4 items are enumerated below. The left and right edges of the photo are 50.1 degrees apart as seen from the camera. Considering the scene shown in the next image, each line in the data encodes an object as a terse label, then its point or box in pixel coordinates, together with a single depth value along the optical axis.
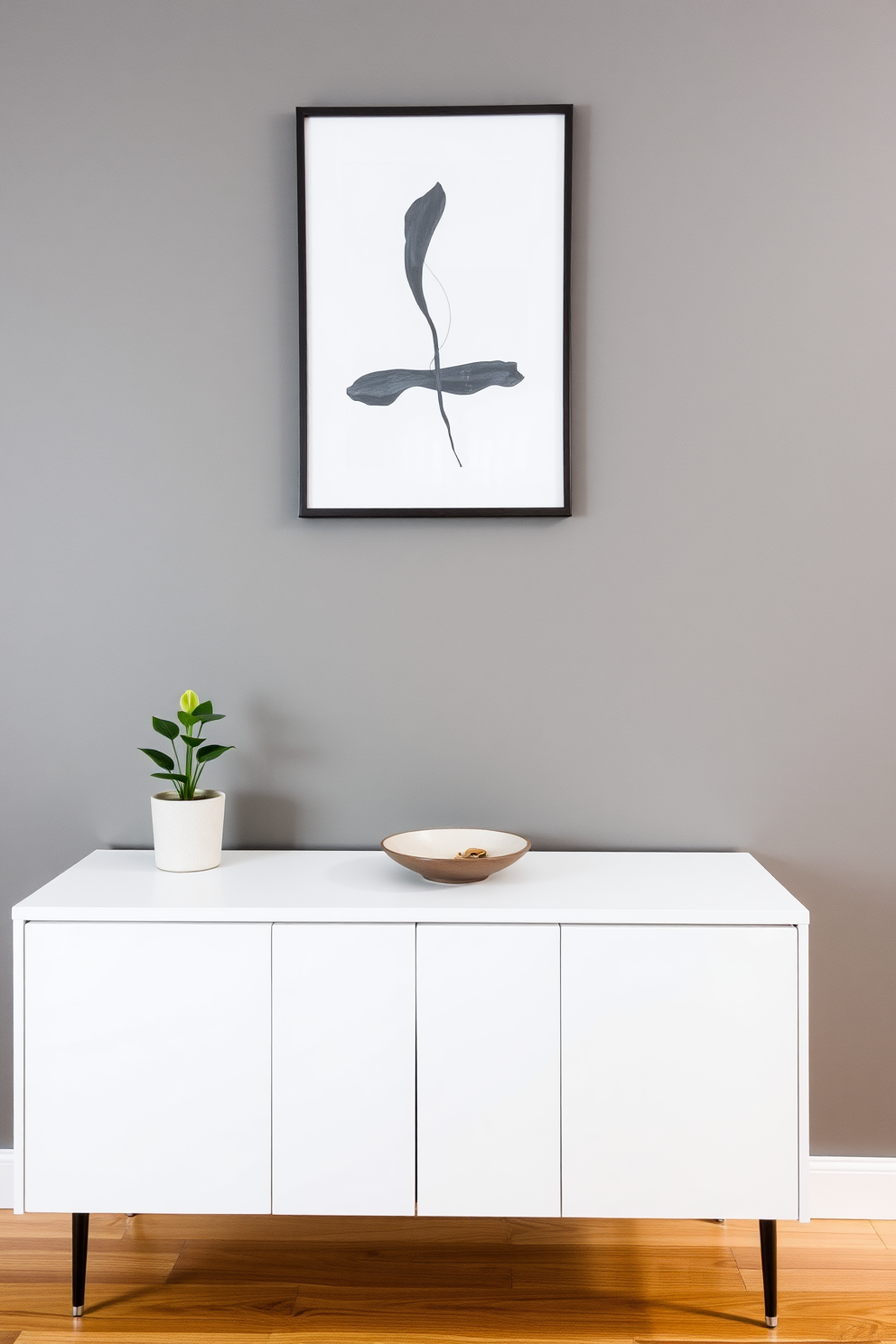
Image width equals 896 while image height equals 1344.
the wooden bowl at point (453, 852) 1.60
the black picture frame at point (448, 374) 1.80
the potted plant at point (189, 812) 1.70
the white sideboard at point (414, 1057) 1.53
